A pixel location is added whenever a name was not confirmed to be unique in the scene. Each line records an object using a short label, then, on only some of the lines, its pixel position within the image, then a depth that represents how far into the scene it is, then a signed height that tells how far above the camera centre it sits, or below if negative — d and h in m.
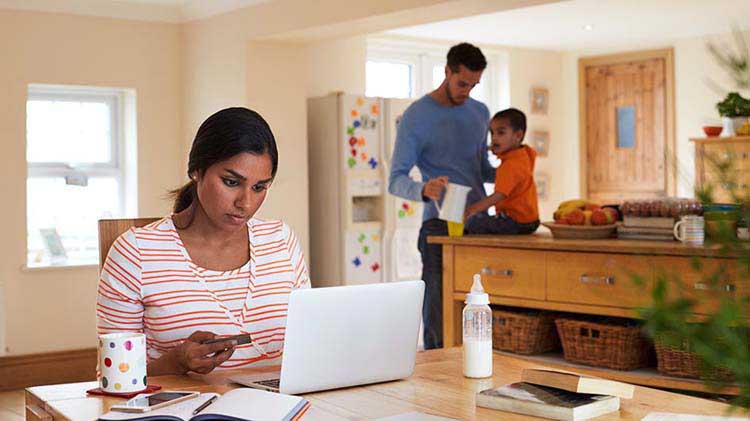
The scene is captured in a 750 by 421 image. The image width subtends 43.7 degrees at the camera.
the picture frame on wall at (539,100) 8.60 +1.08
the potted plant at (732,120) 6.44 +0.71
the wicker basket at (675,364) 3.07 -0.50
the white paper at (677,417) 1.56 -0.34
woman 2.14 -0.11
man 4.02 +0.29
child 3.99 +0.11
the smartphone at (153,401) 1.57 -0.31
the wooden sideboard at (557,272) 3.12 -0.21
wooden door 8.41 +0.84
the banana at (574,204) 3.75 +0.05
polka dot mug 1.74 -0.27
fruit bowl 3.50 -0.06
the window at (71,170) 5.83 +0.33
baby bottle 1.95 -0.25
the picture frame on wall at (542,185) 8.64 +0.29
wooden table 1.66 -0.34
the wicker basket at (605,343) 3.26 -0.45
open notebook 1.51 -0.32
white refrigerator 6.17 +0.13
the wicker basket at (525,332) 3.56 -0.44
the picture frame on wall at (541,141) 8.61 +0.70
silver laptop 1.75 -0.23
